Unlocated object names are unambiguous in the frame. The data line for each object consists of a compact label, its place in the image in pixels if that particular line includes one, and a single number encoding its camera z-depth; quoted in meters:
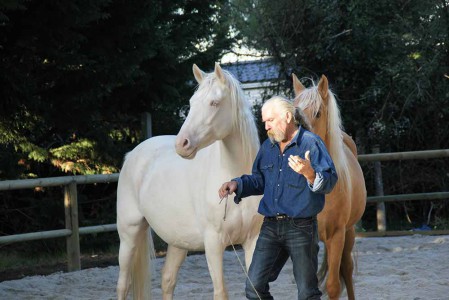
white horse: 8.51
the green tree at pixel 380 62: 23.64
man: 6.93
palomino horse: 9.27
